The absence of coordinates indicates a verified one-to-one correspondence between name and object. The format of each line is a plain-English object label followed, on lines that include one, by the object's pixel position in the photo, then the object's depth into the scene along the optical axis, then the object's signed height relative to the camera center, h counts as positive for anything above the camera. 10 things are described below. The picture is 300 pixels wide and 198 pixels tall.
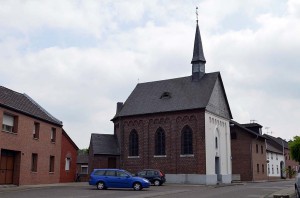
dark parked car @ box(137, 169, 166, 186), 35.91 -1.58
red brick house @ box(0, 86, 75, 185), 29.39 +1.40
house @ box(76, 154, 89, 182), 66.06 -0.92
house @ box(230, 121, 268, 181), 51.41 +0.85
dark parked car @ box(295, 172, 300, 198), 18.20 -1.13
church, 41.34 +3.67
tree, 31.78 +0.97
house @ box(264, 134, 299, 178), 64.94 +0.69
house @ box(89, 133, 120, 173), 45.00 +0.83
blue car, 28.44 -1.58
